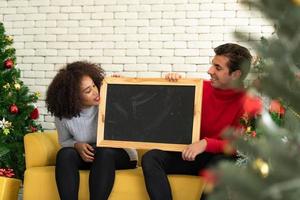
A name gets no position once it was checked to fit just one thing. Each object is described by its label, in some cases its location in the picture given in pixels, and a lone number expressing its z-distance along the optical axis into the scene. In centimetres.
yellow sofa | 253
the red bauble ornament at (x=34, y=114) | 379
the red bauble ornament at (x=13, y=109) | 367
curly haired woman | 255
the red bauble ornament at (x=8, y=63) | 375
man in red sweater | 242
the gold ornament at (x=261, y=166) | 46
